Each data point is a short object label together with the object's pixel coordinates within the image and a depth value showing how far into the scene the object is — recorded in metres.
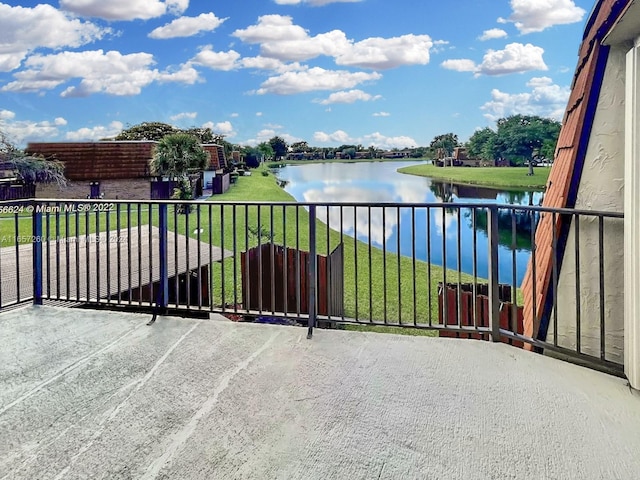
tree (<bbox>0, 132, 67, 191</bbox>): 12.85
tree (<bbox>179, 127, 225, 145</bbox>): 27.18
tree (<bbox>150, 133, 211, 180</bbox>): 14.08
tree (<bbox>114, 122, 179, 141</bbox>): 31.55
